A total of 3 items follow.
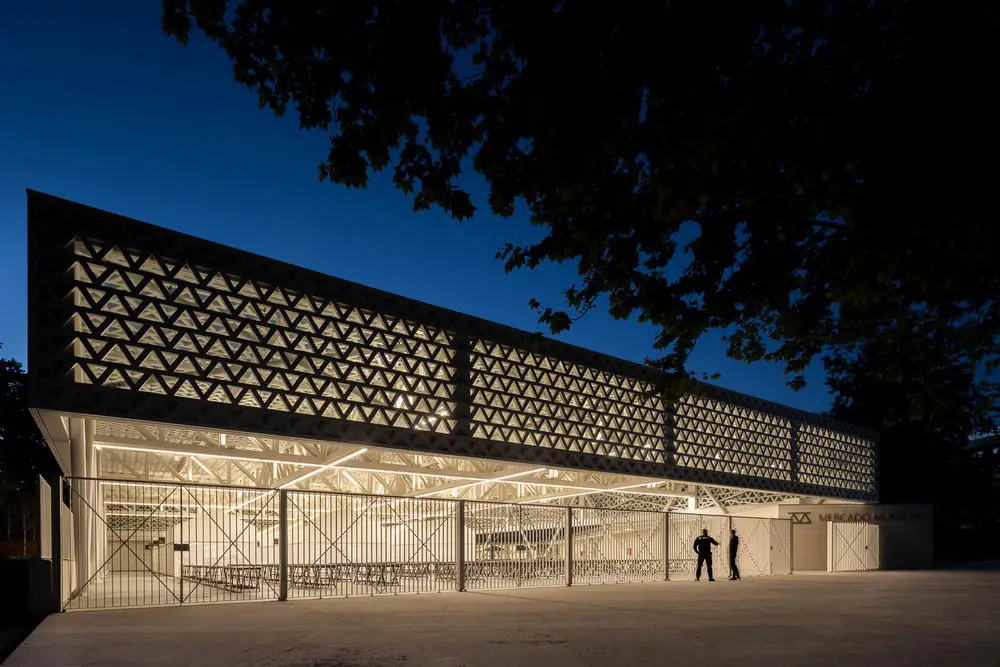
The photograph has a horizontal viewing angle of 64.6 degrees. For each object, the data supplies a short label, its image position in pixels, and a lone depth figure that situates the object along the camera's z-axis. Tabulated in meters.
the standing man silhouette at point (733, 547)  24.20
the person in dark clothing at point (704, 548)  22.41
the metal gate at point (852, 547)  36.53
